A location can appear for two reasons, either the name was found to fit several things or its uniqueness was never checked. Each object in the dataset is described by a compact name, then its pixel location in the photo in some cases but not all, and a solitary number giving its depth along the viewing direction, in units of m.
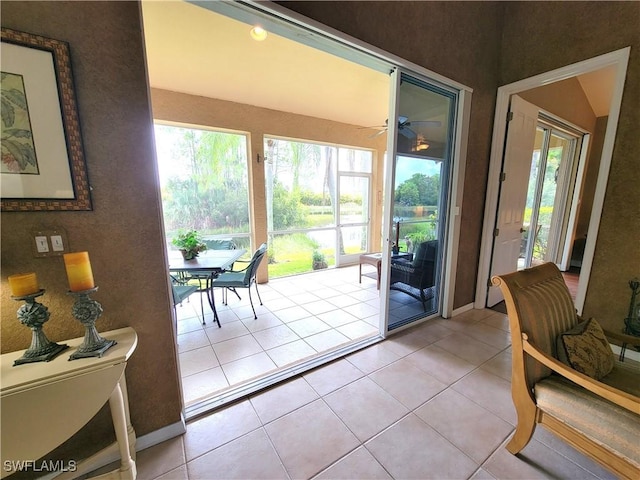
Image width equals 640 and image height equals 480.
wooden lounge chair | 1.02
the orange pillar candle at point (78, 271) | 1.01
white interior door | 2.75
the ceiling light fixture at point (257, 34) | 2.01
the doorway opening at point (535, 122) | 2.01
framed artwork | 0.95
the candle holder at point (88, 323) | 1.04
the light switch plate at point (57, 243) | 1.06
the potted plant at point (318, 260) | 4.91
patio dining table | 2.49
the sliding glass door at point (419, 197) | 2.34
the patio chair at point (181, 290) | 2.37
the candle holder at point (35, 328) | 0.98
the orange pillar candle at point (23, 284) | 0.94
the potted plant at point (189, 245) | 2.77
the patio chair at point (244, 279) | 2.79
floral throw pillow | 1.19
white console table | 0.87
